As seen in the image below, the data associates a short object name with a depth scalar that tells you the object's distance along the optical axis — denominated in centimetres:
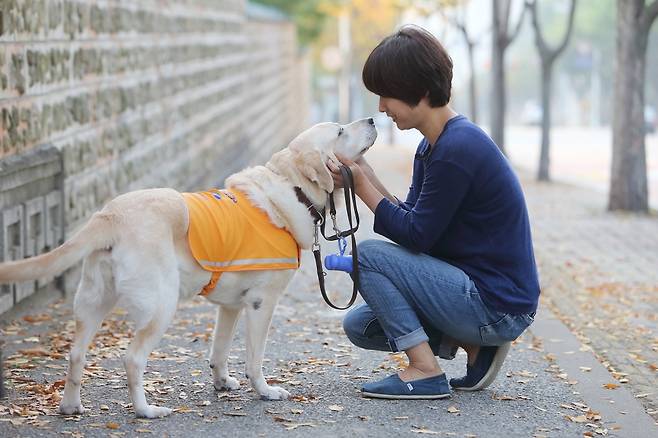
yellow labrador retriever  483
